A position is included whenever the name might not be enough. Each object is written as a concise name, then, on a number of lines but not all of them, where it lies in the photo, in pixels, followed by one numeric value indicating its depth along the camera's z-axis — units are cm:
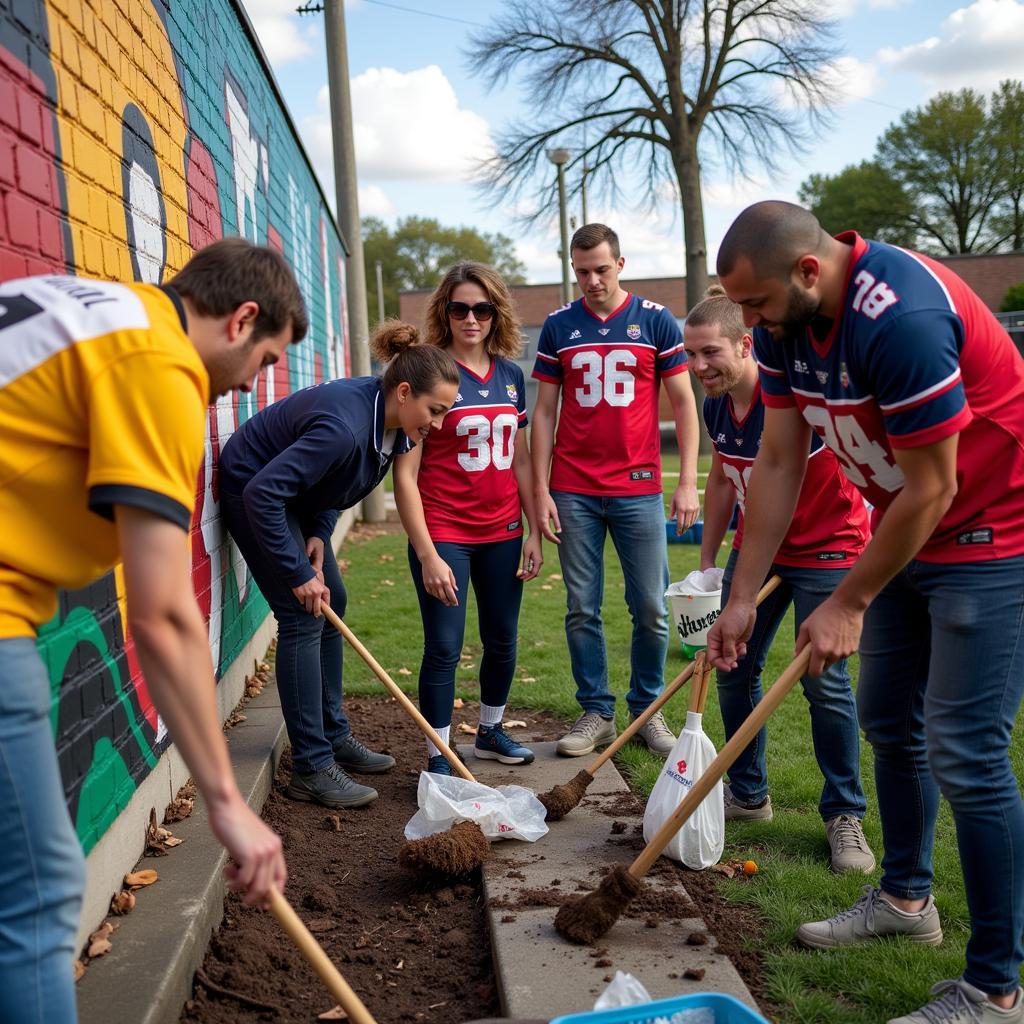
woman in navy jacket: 403
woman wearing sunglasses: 451
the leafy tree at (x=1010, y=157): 5112
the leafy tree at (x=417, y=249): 7144
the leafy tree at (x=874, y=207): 5438
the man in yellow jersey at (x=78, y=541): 172
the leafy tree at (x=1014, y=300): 3641
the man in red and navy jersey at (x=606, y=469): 499
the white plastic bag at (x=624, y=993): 246
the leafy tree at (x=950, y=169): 5253
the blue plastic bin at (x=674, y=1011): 229
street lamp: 2234
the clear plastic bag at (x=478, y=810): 388
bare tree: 2286
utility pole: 1380
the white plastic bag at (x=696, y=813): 366
